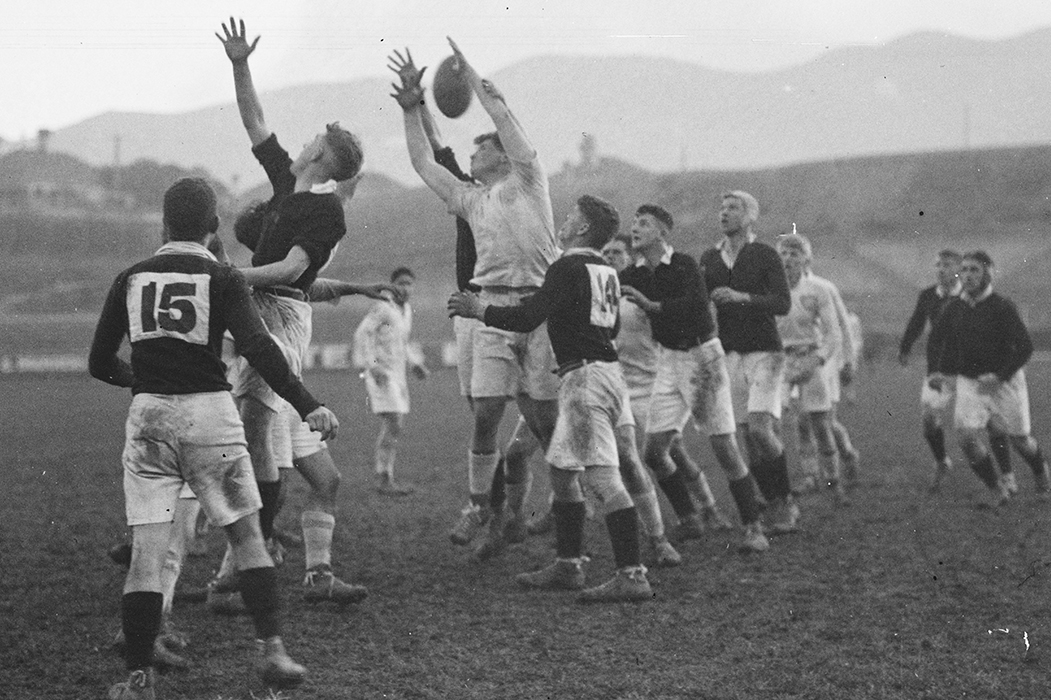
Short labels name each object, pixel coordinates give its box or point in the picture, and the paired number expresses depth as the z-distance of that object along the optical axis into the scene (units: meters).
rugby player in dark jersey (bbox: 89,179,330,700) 8.80
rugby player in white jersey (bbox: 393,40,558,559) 13.55
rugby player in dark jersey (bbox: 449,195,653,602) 12.38
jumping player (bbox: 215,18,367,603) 11.29
